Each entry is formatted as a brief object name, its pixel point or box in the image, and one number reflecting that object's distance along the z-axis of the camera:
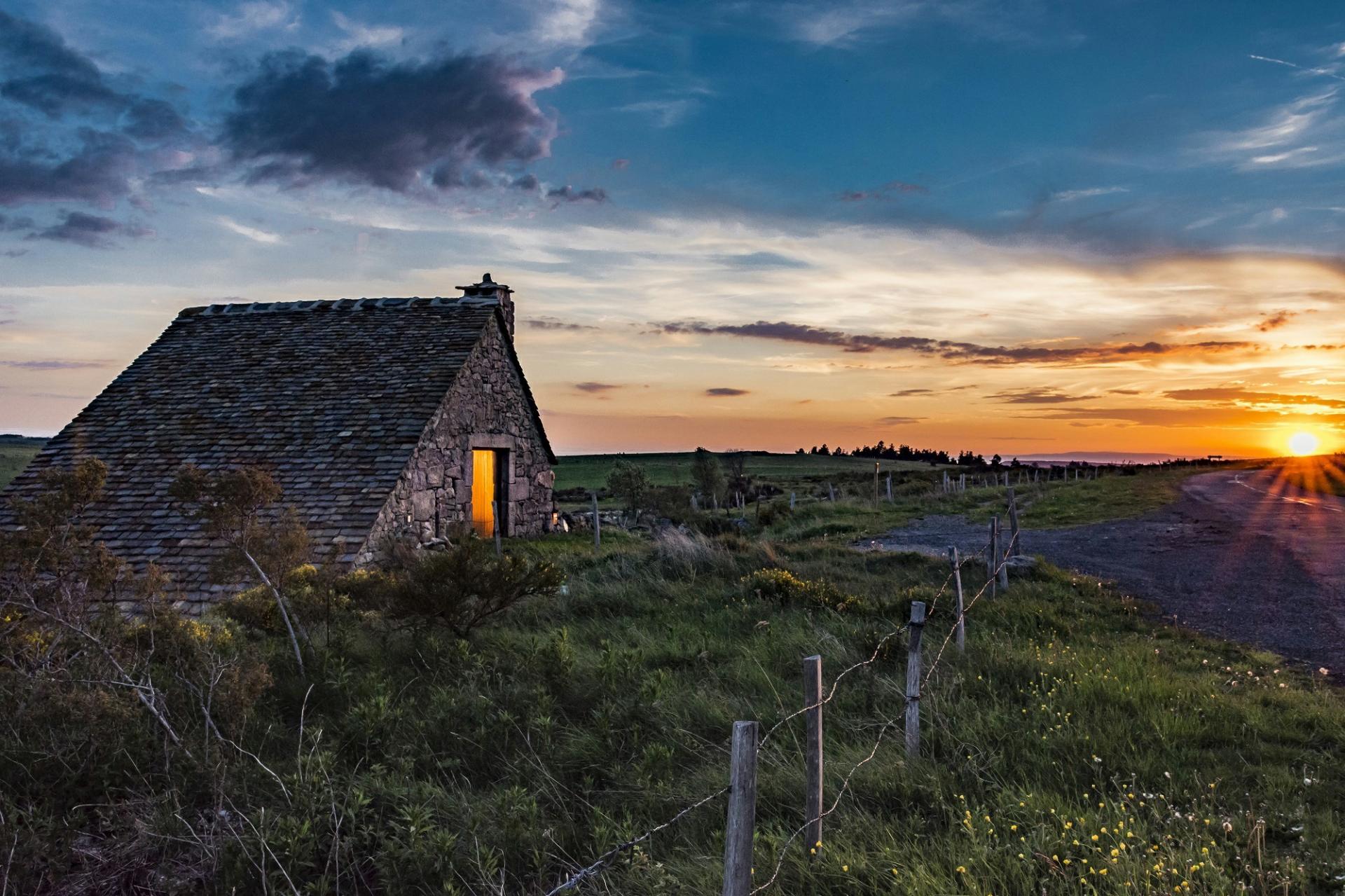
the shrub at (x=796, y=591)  9.88
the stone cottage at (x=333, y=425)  14.46
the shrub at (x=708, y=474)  39.31
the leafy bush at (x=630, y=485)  34.34
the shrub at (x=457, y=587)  8.35
